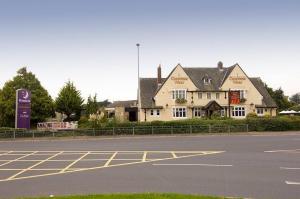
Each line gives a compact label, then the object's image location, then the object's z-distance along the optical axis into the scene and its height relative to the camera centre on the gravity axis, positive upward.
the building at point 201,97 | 63.28 +3.78
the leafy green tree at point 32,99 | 59.97 +3.42
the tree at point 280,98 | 100.62 +5.63
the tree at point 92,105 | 60.53 +2.50
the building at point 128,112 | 74.00 +1.81
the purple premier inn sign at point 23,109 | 43.89 +1.44
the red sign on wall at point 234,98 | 64.50 +3.60
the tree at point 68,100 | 66.94 +3.54
